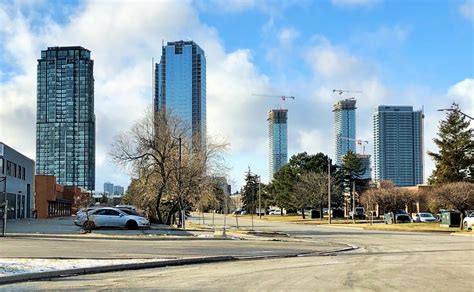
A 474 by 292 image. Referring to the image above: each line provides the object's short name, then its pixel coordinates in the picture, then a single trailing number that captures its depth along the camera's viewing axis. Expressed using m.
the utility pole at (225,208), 34.38
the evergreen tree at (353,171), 101.31
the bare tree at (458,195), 50.97
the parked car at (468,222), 48.37
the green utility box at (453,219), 53.47
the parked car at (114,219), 37.88
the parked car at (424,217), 67.56
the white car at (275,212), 131.12
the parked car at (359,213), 85.76
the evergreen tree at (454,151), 70.12
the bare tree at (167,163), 47.66
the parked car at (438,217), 71.62
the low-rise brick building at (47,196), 83.69
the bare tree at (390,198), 66.19
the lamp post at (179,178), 46.16
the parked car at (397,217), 64.38
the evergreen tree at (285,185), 96.50
